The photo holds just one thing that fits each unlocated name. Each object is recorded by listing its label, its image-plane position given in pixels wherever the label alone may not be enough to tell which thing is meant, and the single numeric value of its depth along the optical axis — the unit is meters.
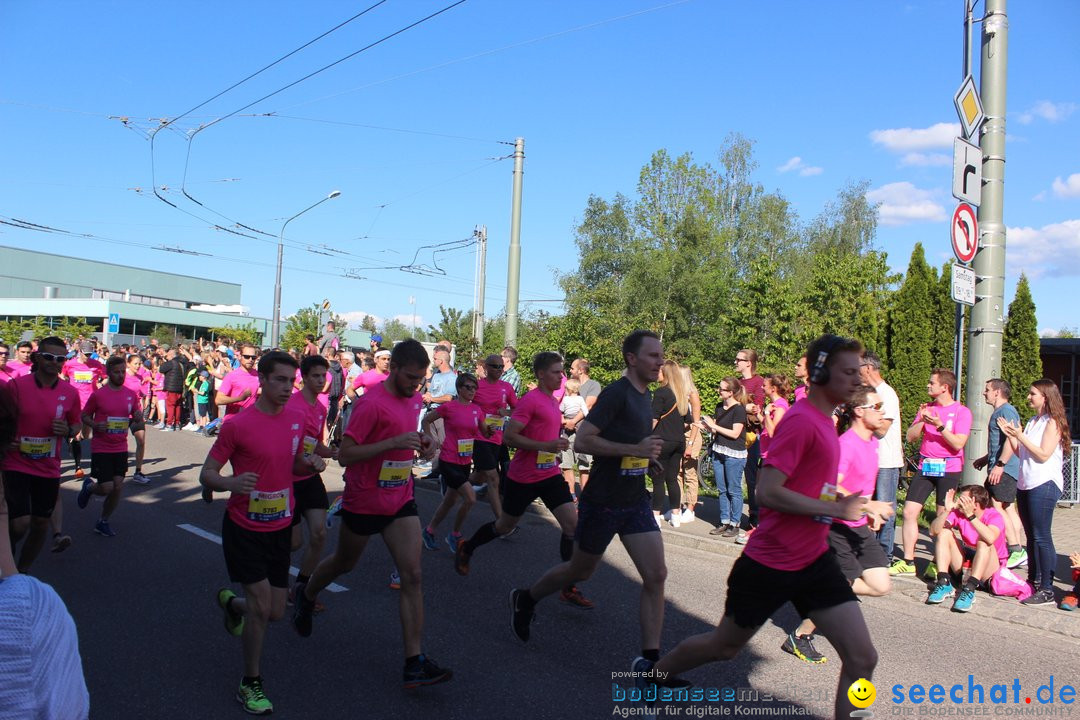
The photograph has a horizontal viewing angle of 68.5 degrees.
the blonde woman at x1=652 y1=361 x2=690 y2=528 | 8.82
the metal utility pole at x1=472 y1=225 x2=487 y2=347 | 20.73
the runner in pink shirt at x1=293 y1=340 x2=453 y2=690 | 4.51
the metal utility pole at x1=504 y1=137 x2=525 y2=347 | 15.80
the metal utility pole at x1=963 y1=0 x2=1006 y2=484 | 7.36
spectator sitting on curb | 6.60
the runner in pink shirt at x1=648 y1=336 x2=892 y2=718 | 3.40
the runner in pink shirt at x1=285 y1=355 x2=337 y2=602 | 5.96
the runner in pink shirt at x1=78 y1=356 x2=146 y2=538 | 8.30
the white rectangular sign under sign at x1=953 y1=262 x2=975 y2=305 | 7.22
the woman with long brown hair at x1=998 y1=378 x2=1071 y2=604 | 6.61
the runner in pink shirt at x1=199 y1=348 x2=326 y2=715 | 4.20
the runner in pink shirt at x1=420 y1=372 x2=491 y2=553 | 7.74
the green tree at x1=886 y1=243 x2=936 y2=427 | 16.38
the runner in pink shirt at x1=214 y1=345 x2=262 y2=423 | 8.43
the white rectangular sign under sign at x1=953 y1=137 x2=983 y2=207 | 7.34
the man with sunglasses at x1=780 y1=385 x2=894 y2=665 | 4.73
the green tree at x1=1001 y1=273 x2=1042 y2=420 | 15.92
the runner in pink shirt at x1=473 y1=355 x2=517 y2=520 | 8.90
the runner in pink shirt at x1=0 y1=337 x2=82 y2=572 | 6.03
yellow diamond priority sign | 7.39
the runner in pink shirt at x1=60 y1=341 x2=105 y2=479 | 12.48
